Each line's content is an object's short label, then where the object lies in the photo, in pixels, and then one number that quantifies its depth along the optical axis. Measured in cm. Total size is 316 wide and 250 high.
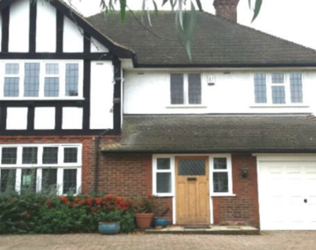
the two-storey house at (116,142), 1386
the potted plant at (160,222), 1320
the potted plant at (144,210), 1284
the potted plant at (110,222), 1216
